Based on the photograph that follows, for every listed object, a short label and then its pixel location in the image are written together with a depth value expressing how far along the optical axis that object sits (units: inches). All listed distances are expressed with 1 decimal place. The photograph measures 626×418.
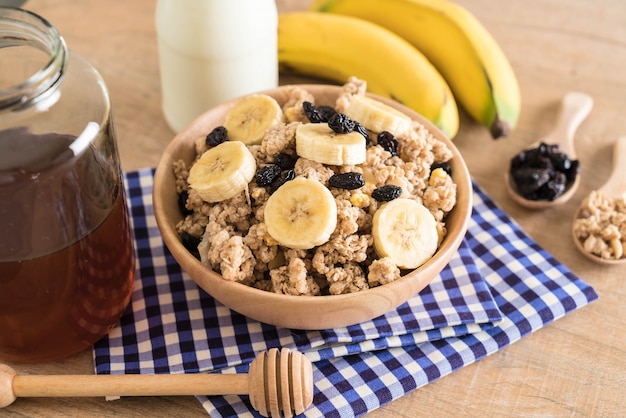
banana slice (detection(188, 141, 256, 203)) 17.2
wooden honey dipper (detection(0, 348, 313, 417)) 16.2
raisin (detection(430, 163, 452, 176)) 18.6
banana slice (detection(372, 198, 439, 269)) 16.9
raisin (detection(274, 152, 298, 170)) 17.8
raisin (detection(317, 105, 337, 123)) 18.7
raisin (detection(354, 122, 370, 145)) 18.0
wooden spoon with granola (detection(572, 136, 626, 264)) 19.8
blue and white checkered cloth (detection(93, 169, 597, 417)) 17.4
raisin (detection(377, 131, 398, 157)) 18.2
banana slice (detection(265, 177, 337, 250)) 16.5
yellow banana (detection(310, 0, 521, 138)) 22.5
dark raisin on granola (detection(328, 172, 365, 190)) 17.2
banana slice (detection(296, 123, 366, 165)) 17.2
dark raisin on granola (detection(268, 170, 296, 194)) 17.4
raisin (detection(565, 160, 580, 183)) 21.3
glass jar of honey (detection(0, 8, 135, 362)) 15.3
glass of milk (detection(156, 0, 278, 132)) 20.2
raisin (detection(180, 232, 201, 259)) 17.6
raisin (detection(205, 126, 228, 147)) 18.5
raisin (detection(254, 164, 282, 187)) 17.4
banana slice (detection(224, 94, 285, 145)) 18.6
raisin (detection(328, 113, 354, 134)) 17.7
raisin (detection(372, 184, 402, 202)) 17.2
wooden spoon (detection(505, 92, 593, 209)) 21.0
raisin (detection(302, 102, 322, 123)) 18.4
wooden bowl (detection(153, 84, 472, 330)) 16.4
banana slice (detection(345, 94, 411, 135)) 18.2
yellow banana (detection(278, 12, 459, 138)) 22.1
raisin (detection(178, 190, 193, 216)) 18.2
